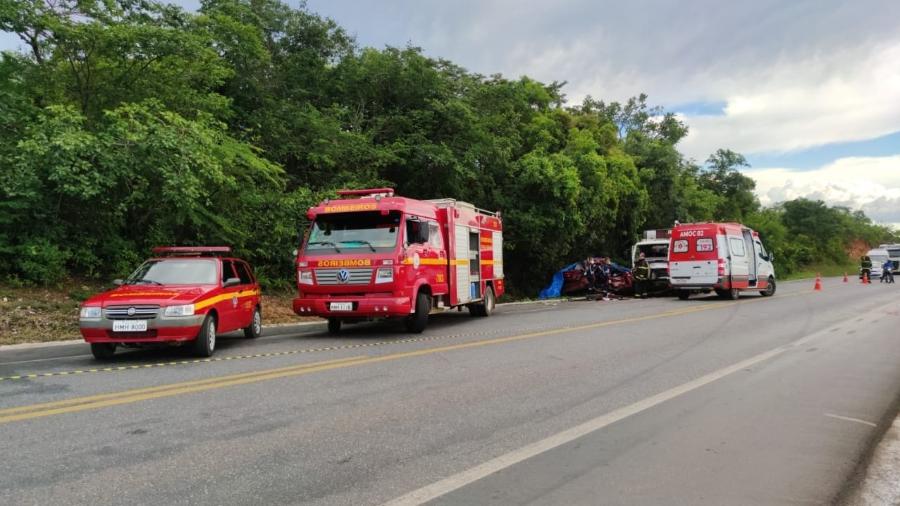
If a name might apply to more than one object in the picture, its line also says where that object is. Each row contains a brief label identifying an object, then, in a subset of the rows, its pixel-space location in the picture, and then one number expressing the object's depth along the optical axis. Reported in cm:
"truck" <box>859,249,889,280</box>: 4938
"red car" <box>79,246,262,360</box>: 898
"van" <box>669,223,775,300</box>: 2284
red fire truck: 1229
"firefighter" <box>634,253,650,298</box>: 2633
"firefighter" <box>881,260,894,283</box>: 3809
